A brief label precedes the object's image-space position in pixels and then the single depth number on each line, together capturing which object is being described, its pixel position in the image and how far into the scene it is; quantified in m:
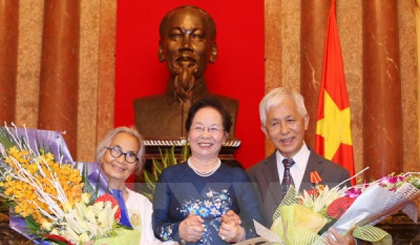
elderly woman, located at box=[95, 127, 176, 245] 3.55
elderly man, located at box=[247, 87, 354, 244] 3.69
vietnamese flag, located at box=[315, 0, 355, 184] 5.38
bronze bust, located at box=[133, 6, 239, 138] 5.70
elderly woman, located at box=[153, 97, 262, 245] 2.99
